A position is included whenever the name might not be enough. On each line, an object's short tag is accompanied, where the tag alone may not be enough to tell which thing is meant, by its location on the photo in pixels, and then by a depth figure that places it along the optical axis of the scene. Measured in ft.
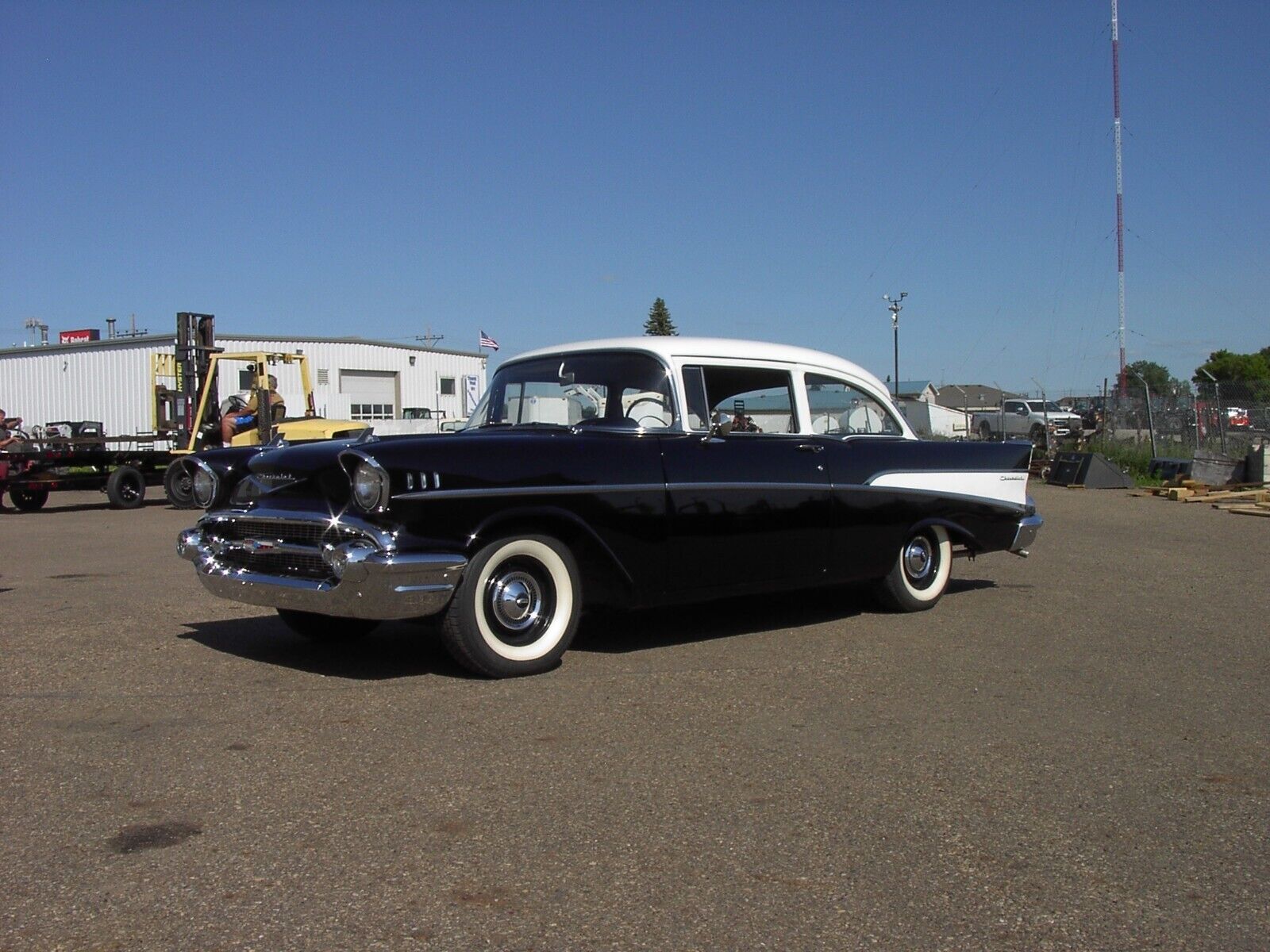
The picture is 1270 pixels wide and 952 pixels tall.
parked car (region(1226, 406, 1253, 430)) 71.51
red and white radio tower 102.32
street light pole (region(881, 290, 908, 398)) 177.68
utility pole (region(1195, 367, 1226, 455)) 70.44
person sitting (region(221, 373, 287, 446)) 57.31
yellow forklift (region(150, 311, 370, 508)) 56.90
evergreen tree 240.94
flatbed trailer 59.98
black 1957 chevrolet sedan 16.96
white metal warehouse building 133.28
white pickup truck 113.80
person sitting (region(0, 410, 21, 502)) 59.06
